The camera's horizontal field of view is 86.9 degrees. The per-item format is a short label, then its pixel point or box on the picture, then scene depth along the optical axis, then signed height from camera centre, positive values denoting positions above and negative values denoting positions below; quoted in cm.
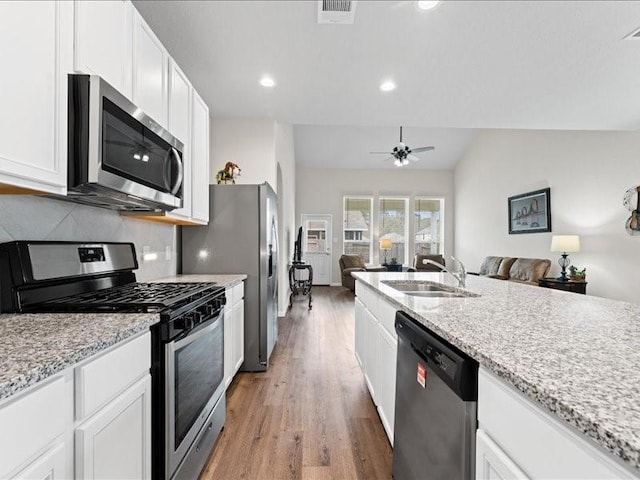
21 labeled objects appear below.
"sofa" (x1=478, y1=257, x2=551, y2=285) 555 -42
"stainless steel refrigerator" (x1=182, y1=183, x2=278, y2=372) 301 -2
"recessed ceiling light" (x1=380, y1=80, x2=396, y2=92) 303 +145
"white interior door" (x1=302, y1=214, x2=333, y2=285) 930 -2
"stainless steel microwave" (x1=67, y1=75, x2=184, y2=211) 124 +39
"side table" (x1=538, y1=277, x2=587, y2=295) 479 -57
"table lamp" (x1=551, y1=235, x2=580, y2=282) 488 +0
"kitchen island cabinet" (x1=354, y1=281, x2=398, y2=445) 173 -65
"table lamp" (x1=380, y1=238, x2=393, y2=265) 901 +2
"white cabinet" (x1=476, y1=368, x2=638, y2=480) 53 -37
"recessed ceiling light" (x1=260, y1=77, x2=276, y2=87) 301 +147
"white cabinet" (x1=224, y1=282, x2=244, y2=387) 239 -67
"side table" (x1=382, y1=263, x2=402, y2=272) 783 -52
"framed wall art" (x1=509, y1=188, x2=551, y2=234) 583 +62
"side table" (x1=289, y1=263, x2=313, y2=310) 646 -78
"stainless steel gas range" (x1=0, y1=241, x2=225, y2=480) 127 -28
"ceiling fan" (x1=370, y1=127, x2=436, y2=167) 650 +175
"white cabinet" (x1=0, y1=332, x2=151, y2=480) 69 -45
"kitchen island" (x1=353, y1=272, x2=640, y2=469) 54 -26
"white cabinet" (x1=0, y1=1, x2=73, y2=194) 100 +48
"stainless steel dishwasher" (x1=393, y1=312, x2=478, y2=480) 91 -52
